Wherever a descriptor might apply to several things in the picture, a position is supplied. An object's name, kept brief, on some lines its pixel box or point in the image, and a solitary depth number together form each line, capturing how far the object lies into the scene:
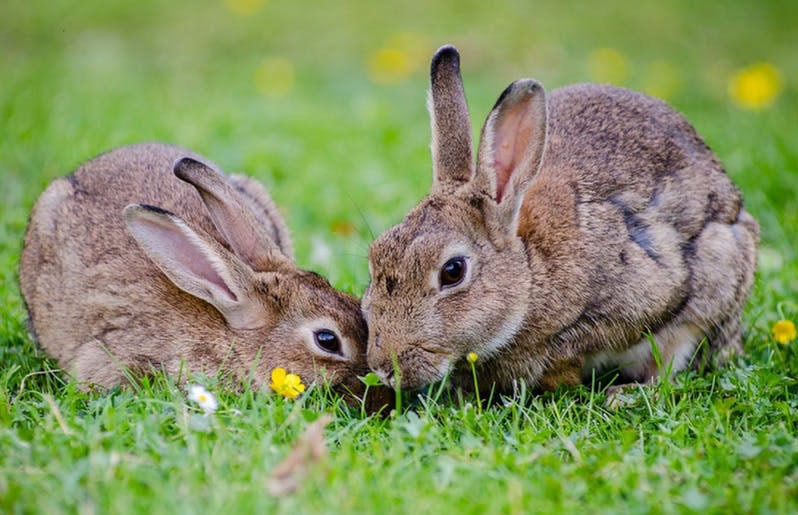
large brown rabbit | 9.45
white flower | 8.80
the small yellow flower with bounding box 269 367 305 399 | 9.48
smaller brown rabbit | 10.20
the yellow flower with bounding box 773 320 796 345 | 10.79
